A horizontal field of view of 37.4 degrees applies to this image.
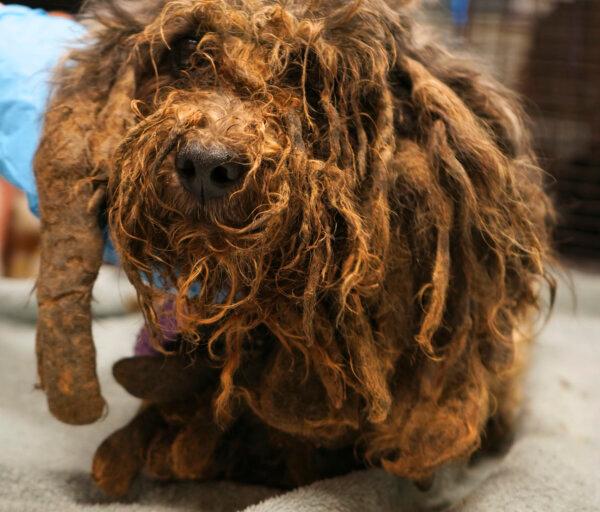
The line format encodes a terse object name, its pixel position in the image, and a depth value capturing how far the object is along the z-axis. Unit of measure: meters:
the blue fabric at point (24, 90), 0.49
